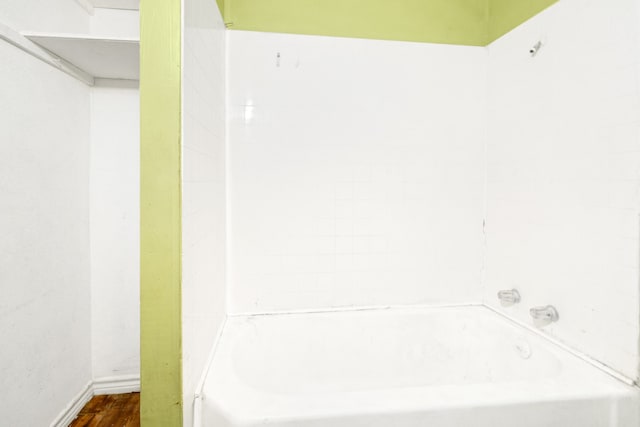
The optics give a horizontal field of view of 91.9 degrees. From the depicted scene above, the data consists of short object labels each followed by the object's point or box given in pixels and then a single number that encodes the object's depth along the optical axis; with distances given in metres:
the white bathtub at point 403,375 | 0.97
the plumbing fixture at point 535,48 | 1.42
